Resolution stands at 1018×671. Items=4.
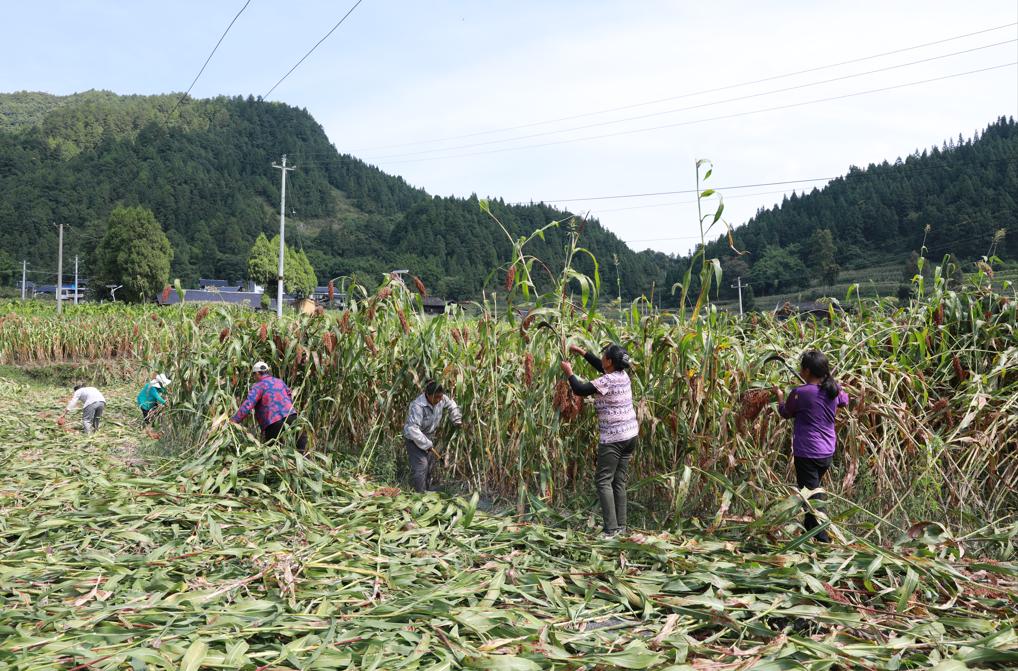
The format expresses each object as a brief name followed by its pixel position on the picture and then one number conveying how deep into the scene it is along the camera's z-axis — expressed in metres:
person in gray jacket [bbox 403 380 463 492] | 5.25
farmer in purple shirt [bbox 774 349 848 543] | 3.98
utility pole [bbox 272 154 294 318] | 24.05
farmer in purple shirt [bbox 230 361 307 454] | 5.80
